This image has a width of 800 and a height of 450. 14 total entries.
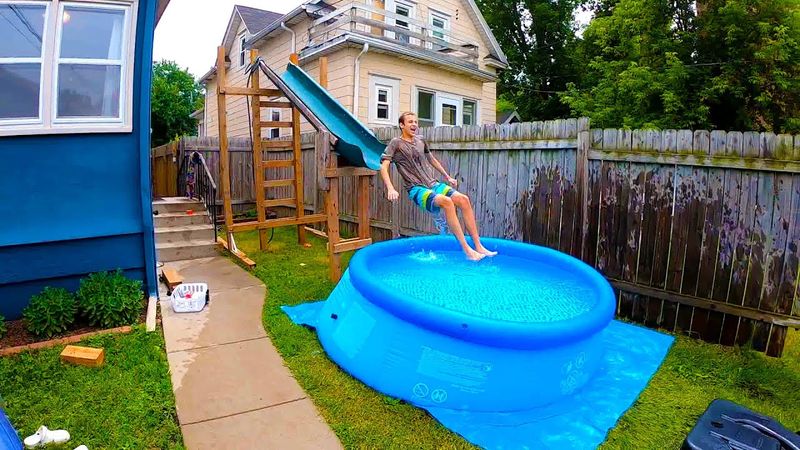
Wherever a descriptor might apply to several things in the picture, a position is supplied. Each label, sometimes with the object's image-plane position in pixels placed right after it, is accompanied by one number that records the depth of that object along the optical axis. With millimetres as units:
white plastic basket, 4441
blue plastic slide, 5062
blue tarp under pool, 2564
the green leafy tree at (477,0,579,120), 21094
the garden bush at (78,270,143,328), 3980
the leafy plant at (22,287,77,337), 3766
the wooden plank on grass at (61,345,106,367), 3281
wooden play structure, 5156
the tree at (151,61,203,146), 21406
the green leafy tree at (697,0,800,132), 9984
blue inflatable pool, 2764
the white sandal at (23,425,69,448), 2340
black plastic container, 1901
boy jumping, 4223
